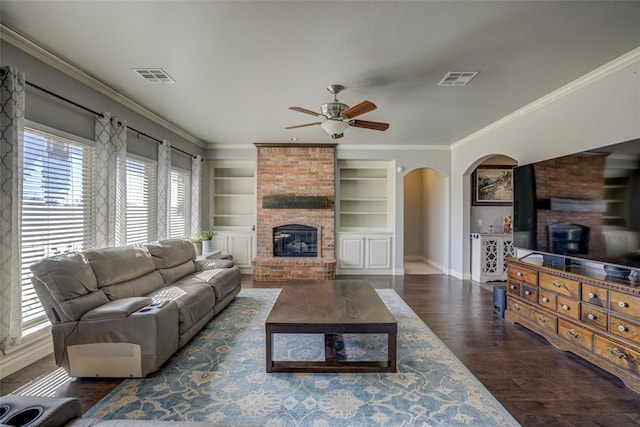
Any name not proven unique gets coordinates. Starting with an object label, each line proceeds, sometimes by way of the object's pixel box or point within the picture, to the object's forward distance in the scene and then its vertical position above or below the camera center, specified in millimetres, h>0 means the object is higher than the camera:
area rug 1839 -1307
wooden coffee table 2289 -883
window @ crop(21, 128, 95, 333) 2547 +132
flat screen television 2354 +88
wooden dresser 2162 -894
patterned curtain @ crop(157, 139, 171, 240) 4426 +418
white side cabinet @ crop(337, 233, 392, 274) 6102 -792
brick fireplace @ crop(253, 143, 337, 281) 5914 +554
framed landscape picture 5984 +673
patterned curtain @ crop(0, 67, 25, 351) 2250 +80
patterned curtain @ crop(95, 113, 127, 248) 3236 +406
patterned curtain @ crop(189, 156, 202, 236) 5645 +485
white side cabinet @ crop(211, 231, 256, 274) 6121 -672
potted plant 5312 -468
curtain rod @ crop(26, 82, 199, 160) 2571 +1163
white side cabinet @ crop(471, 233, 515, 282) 5406 -756
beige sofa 2219 -838
